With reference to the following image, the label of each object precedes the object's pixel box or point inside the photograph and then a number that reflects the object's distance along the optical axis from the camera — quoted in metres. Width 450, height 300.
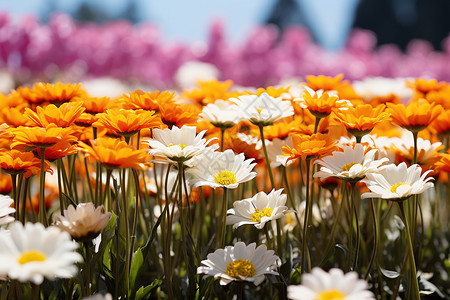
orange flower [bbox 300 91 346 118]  1.43
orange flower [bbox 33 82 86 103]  1.52
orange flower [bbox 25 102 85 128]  1.39
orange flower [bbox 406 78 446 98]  1.73
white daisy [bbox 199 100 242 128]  1.48
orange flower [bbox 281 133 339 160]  1.37
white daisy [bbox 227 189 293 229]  1.39
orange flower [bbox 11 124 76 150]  1.33
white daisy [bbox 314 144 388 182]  1.34
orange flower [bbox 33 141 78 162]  1.37
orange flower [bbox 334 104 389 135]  1.39
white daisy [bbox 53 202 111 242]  1.31
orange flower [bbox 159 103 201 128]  1.44
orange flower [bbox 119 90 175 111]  1.46
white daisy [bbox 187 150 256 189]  1.39
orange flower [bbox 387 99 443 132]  1.44
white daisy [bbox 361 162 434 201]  1.32
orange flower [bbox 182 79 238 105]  1.66
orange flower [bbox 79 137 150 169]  1.30
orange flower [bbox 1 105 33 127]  1.45
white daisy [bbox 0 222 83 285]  1.20
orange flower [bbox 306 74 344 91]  1.64
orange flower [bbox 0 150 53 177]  1.35
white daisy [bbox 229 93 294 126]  1.44
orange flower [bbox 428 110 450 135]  1.55
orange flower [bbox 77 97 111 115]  1.49
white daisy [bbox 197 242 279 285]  1.33
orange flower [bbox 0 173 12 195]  1.58
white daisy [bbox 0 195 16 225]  1.30
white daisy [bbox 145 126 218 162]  1.35
